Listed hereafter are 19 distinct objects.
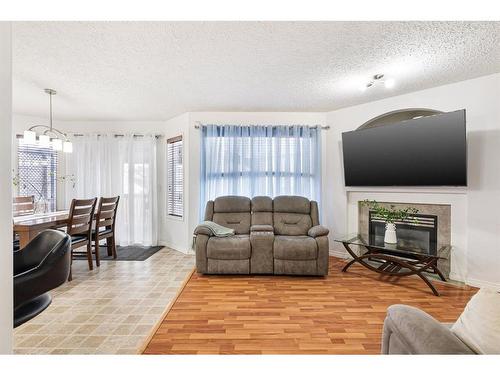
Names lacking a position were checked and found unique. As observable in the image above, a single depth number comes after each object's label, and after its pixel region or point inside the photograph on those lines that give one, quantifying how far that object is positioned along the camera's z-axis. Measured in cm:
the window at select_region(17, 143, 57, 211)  426
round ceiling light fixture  273
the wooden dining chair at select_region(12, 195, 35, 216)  341
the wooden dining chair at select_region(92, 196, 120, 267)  355
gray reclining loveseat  309
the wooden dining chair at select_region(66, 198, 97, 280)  308
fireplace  302
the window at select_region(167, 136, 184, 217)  437
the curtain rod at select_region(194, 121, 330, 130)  405
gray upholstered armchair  92
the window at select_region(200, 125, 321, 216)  404
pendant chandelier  291
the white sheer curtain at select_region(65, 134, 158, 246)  457
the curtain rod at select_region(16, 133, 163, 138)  457
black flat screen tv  275
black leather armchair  104
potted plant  308
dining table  257
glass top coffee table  274
